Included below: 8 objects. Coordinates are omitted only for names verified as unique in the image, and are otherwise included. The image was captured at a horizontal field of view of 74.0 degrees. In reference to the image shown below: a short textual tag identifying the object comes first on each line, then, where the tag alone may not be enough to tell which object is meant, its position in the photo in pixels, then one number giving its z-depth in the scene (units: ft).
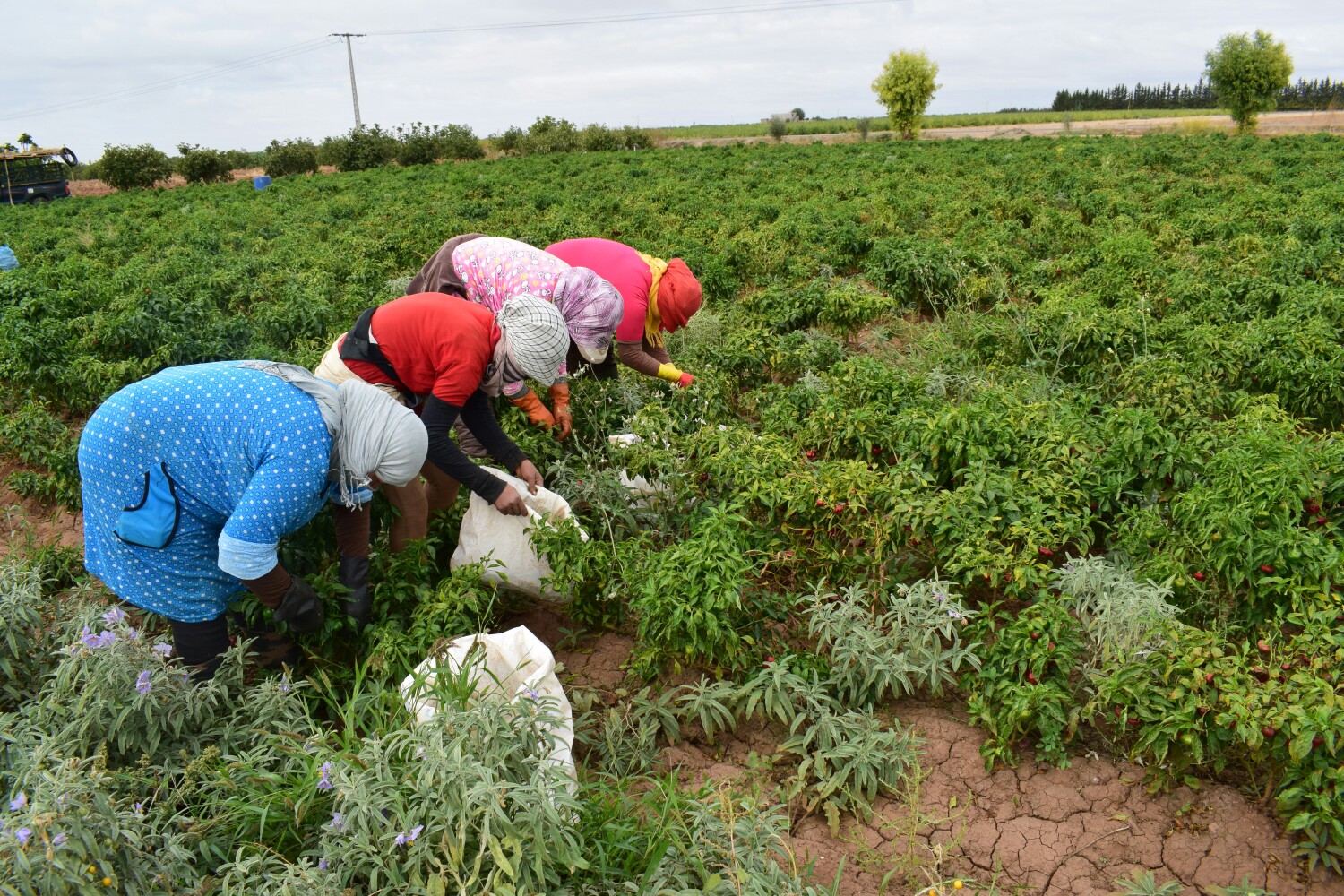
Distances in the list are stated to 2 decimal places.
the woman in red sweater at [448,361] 11.06
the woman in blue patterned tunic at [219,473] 8.63
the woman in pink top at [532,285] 12.94
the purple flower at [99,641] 8.16
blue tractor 88.84
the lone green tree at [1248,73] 129.49
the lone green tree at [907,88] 144.66
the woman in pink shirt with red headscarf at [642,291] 14.52
